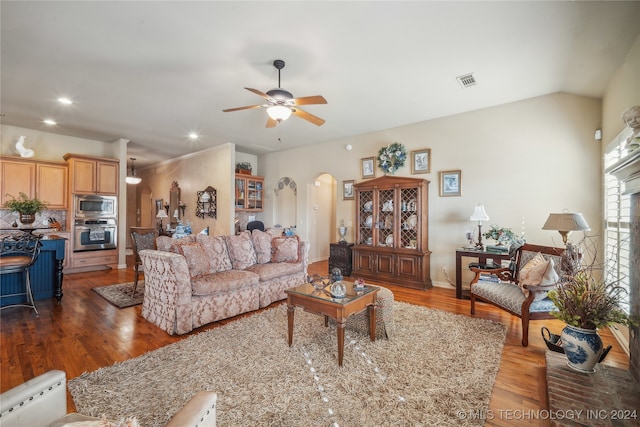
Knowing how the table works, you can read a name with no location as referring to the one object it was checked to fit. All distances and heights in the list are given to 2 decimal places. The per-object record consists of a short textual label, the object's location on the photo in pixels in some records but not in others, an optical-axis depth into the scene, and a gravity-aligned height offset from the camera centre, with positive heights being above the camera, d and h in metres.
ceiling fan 2.96 +1.23
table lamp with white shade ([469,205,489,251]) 4.10 -0.04
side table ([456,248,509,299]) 3.91 -0.63
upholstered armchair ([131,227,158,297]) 4.07 -0.45
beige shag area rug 1.77 -1.27
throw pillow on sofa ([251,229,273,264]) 4.21 -0.50
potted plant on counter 4.05 +0.08
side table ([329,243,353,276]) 5.64 -0.90
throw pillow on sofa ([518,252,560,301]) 2.73 -0.63
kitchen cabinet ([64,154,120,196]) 5.75 +0.85
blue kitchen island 3.84 -0.88
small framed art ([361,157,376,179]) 5.67 +0.98
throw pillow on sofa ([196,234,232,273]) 3.64 -0.52
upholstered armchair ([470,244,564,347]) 2.73 -0.81
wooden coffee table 2.34 -0.82
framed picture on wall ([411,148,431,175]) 4.99 +0.98
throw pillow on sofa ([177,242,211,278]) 3.29 -0.54
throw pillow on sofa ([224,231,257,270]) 3.89 -0.54
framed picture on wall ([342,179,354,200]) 5.99 +0.53
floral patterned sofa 2.95 -0.77
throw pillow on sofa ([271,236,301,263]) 4.25 -0.56
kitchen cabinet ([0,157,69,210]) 5.23 +0.67
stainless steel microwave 5.82 +0.17
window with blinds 2.77 -0.01
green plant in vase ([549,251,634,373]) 1.84 -0.70
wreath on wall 5.23 +1.10
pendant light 8.12 +1.02
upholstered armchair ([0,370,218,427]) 0.96 -0.71
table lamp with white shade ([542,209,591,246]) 3.07 -0.10
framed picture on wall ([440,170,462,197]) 4.68 +0.54
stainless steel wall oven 5.79 -0.44
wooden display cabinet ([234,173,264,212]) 7.18 +0.57
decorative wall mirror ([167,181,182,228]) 8.17 +0.30
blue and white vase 1.87 -0.91
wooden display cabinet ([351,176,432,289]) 4.80 -0.32
